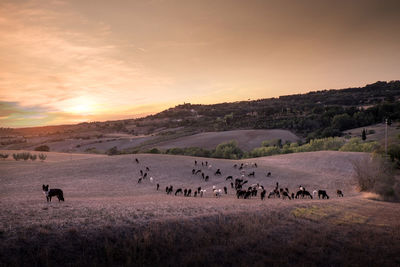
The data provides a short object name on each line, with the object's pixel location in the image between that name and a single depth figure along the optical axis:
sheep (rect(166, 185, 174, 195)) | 29.62
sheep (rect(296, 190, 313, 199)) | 28.48
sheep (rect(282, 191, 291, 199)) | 27.20
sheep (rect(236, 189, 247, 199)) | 27.59
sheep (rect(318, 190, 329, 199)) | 28.42
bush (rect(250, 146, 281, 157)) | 74.69
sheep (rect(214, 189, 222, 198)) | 28.78
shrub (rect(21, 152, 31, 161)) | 52.63
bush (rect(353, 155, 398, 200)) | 30.53
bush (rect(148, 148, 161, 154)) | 64.69
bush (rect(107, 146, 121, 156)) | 79.44
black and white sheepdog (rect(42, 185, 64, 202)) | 19.84
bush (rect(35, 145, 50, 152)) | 80.42
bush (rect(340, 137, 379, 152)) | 60.62
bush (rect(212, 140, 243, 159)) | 69.88
